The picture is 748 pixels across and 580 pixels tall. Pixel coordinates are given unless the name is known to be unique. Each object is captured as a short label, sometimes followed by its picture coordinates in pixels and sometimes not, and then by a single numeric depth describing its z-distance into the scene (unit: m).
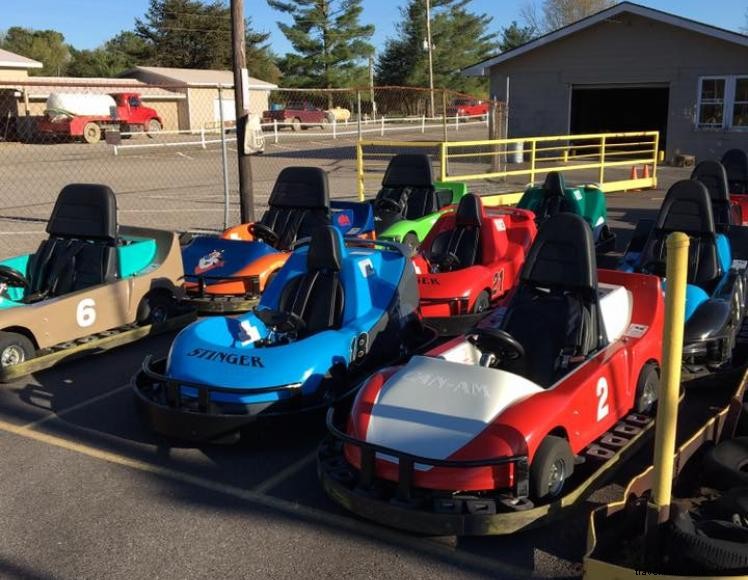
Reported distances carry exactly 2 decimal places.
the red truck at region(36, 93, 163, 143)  34.53
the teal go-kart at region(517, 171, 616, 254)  10.82
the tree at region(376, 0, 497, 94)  62.28
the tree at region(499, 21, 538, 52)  76.12
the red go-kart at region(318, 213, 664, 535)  3.84
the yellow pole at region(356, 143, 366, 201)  14.19
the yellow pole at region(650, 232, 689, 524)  2.71
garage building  22.05
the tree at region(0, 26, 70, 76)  66.31
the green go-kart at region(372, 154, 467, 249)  10.65
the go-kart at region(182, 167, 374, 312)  7.95
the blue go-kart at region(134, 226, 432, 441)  4.83
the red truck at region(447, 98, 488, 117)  52.79
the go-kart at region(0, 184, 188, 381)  6.68
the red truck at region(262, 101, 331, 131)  44.56
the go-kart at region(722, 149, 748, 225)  11.55
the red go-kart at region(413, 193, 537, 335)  7.26
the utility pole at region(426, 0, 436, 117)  45.88
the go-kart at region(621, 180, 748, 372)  5.86
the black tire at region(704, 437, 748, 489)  4.14
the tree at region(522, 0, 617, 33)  63.25
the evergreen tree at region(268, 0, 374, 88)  56.34
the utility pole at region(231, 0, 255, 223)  10.80
